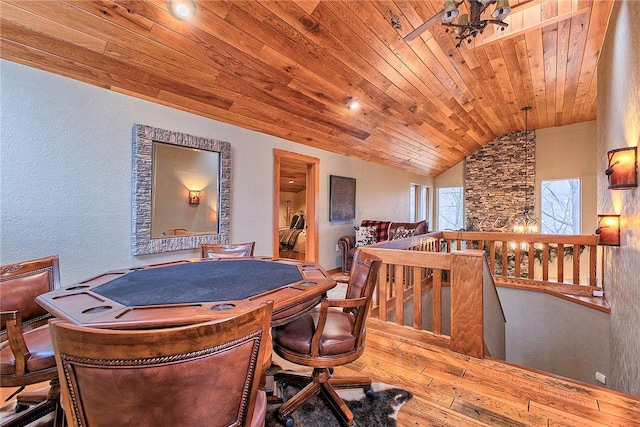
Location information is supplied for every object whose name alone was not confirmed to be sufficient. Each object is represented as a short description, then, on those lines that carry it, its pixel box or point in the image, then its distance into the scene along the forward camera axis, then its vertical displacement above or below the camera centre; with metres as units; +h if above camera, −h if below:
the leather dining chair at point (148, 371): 0.64 -0.38
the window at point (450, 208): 8.38 +0.30
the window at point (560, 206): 6.59 +0.32
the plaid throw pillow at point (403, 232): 4.96 -0.25
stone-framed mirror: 2.71 +0.27
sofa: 5.15 -0.33
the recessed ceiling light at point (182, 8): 2.04 +1.53
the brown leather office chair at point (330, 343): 1.42 -0.65
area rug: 1.46 -1.05
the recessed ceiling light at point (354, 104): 3.78 +1.55
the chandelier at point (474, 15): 2.06 +1.57
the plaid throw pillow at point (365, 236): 5.28 -0.35
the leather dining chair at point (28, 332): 1.19 -0.58
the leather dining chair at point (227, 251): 2.58 -0.32
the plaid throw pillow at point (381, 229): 5.32 -0.22
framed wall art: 5.13 +0.36
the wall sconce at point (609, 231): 2.54 -0.10
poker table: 1.04 -0.36
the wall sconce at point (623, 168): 2.04 +0.39
